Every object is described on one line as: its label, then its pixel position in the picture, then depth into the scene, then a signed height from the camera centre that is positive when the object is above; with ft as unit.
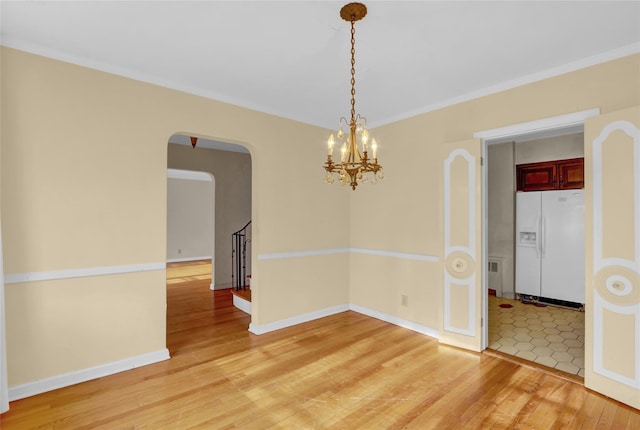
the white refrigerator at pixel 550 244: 15.60 -1.51
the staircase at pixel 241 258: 20.36 -2.98
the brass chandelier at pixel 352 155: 6.89 +1.44
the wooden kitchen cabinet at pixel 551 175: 16.33 +2.27
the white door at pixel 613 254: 7.89 -1.03
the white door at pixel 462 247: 11.13 -1.18
